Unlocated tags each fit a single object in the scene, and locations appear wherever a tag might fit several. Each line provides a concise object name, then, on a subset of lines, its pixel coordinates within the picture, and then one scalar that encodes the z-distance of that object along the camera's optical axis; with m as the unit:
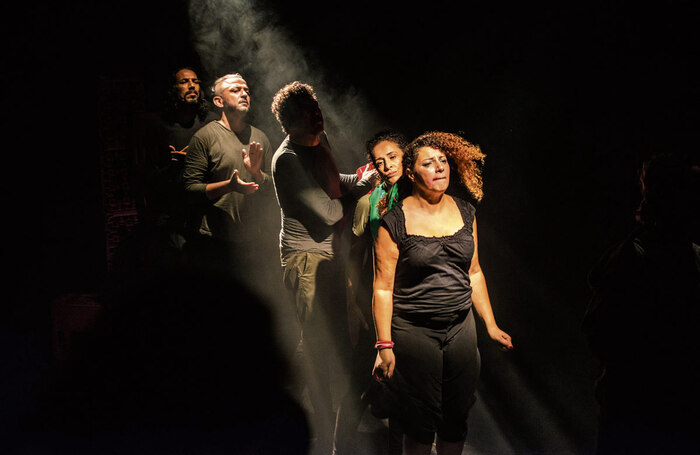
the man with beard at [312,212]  3.09
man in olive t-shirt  3.14
